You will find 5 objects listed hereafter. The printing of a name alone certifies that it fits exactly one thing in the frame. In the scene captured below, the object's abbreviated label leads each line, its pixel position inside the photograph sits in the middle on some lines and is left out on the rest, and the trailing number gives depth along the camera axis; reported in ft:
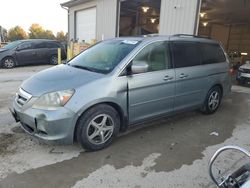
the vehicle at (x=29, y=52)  34.09
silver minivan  8.71
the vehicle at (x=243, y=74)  24.52
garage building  21.33
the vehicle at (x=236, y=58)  40.25
